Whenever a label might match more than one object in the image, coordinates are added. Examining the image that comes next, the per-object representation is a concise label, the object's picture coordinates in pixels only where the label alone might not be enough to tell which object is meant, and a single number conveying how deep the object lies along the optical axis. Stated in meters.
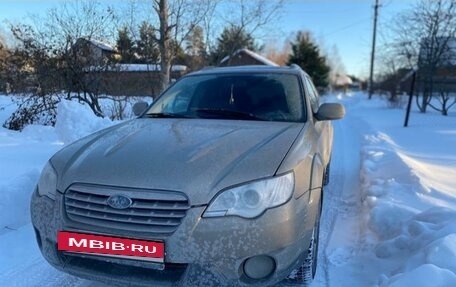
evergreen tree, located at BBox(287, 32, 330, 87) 46.78
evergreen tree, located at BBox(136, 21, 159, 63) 12.68
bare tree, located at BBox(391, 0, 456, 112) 17.44
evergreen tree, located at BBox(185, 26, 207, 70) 16.12
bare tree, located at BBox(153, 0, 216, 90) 11.76
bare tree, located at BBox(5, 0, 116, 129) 10.51
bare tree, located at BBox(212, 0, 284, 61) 16.61
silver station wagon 2.39
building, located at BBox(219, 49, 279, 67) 27.38
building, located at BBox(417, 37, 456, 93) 17.62
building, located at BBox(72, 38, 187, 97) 10.75
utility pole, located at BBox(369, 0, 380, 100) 39.30
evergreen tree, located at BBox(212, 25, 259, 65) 17.05
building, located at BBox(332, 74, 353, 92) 78.31
